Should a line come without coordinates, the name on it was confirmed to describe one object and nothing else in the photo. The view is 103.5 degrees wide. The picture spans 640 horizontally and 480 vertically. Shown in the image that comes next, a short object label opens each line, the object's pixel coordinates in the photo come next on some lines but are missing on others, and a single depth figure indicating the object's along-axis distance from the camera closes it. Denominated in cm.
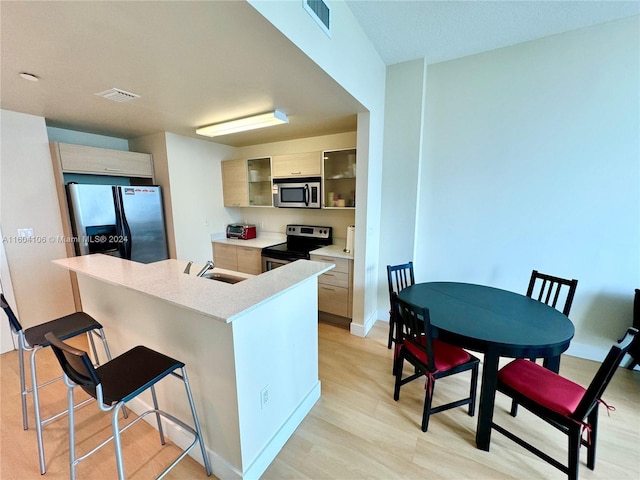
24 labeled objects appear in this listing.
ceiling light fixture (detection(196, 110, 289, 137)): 261
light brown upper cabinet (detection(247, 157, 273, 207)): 385
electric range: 326
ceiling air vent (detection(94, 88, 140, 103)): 203
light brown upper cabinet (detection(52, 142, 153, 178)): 277
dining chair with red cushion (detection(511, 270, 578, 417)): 197
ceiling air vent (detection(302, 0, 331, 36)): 147
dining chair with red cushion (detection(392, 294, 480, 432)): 165
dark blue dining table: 147
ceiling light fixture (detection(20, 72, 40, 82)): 174
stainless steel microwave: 329
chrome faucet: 190
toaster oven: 411
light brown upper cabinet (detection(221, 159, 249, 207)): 392
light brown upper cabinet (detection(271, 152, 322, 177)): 325
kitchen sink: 205
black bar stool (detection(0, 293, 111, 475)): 151
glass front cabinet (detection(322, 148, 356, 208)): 315
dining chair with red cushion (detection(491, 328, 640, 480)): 120
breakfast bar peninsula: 129
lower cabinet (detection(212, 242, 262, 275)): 362
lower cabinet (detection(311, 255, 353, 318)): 296
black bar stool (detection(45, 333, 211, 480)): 104
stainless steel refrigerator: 278
